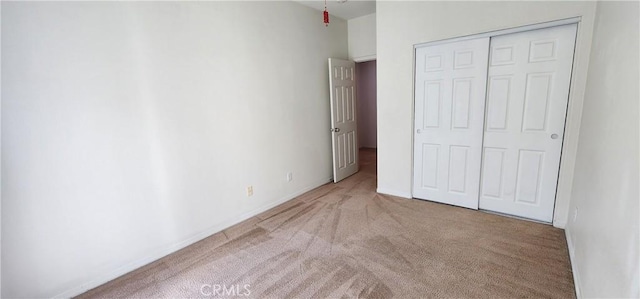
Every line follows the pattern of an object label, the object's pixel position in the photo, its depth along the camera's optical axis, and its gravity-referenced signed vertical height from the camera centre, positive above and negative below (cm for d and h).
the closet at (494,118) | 254 -28
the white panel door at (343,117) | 409 -30
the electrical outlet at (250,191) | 314 -99
